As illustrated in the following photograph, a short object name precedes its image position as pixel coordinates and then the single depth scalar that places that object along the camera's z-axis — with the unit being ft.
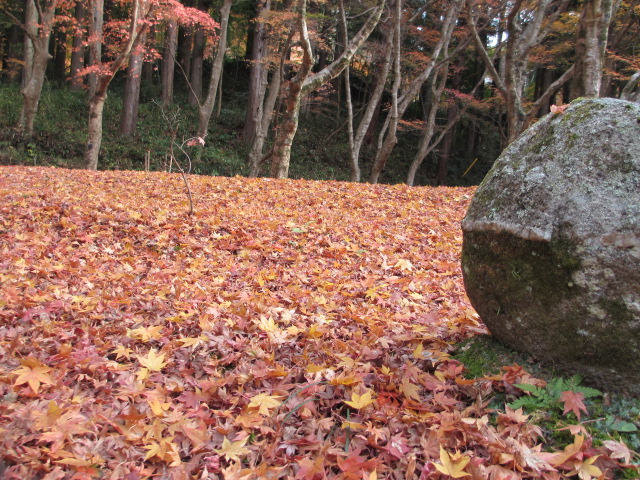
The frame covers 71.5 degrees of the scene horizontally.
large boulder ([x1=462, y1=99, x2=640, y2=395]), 7.04
